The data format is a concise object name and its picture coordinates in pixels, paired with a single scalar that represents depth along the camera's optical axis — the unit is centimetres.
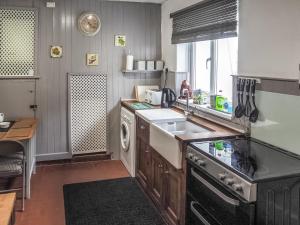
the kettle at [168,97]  400
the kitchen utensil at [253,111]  240
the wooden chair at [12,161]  301
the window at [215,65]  320
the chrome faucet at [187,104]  349
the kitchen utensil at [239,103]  257
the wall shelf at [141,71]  449
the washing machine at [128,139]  391
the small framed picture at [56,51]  425
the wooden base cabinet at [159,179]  258
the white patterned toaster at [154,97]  420
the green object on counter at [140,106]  391
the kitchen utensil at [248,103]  248
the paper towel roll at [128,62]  445
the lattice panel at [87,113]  443
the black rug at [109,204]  294
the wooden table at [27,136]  320
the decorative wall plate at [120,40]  450
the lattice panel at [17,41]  404
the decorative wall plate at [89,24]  431
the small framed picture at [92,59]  441
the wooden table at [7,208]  191
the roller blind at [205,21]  276
